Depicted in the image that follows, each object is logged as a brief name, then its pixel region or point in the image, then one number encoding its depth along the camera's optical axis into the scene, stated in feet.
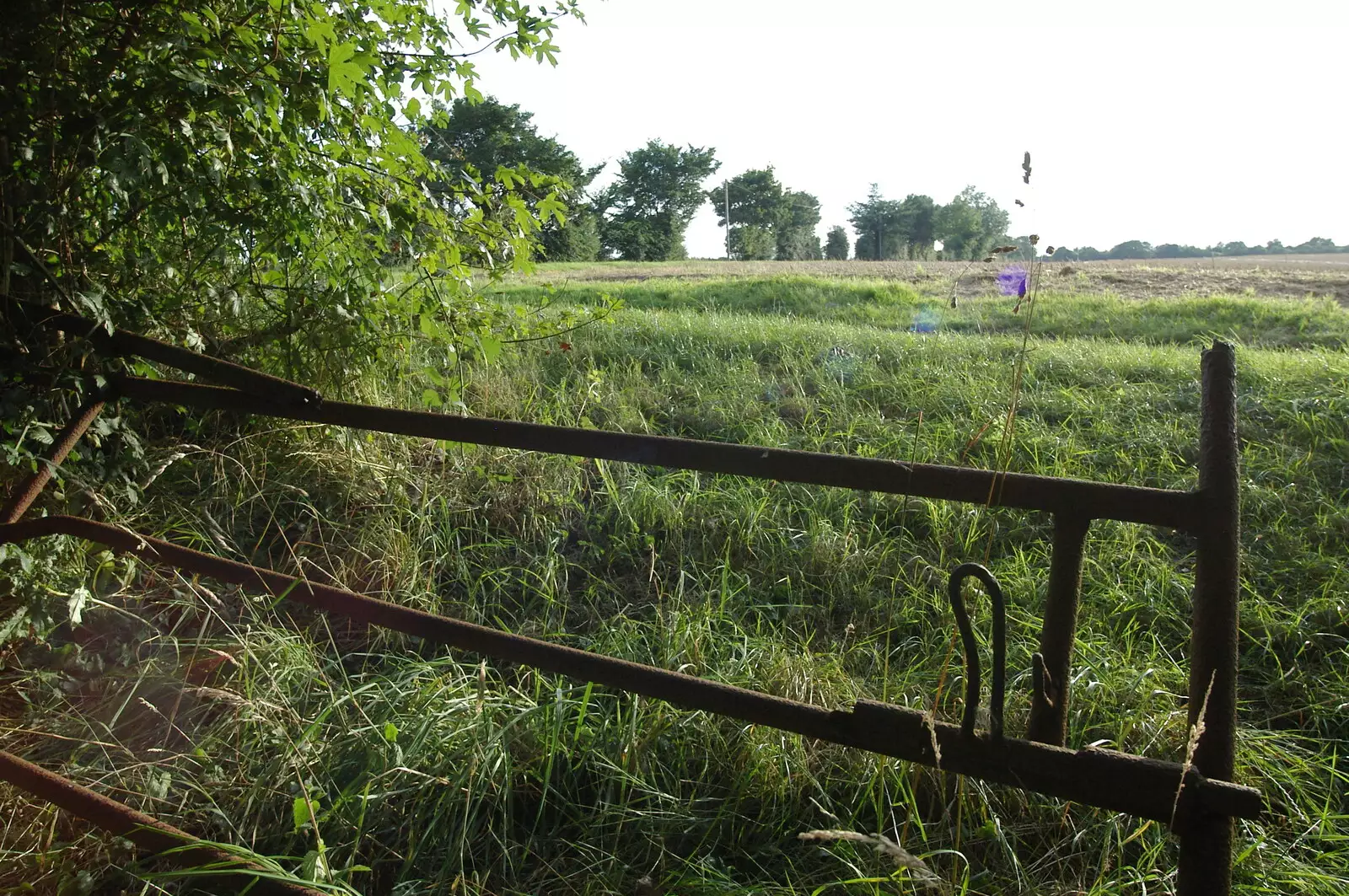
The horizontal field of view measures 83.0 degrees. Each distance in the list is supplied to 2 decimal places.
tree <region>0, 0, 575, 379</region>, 6.89
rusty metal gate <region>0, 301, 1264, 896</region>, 3.17
